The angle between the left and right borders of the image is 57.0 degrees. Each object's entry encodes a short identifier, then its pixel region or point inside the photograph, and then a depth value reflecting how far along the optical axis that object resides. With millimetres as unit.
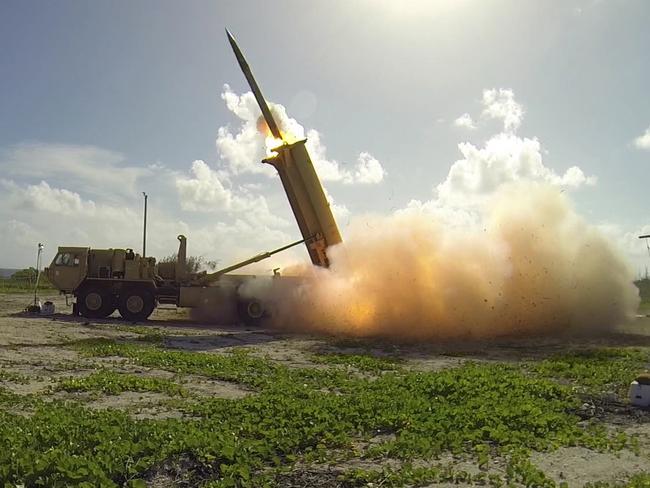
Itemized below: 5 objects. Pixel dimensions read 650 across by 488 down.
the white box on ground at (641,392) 10812
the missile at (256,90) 27081
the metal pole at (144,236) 60300
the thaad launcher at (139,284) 30000
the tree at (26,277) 68250
